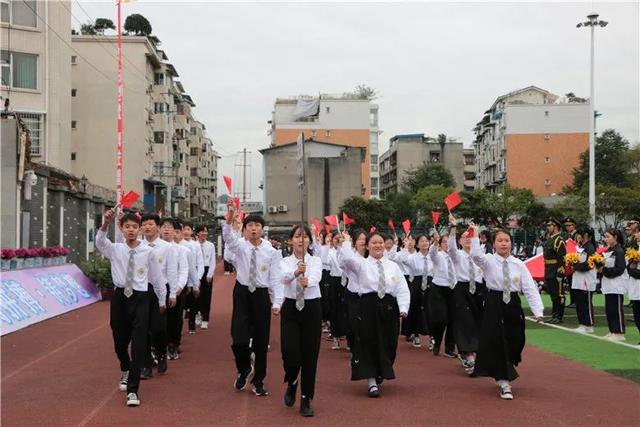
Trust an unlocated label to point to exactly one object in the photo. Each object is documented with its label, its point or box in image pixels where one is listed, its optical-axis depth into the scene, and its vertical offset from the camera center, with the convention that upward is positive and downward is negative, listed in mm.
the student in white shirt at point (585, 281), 13070 -1151
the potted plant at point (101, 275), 19406 -1514
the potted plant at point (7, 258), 13672 -742
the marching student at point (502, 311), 7645 -999
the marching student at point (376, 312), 7609 -993
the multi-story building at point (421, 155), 78188 +7003
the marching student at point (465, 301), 9359 -1124
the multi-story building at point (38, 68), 29344 +6354
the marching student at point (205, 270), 13031 -947
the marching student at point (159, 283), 8008 -742
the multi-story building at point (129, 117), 43938 +6689
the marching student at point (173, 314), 9980 -1331
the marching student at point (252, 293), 7543 -786
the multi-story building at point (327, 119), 67062 +9380
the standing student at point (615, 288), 11906 -1157
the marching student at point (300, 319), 6945 -985
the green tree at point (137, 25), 52719 +14258
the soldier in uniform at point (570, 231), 14198 -263
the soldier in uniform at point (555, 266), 14672 -969
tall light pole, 34000 +5852
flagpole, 24322 +2824
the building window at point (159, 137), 54281 +6118
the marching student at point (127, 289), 7414 -728
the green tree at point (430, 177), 66438 +3830
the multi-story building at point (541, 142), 64625 +6951
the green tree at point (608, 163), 57812 +4520
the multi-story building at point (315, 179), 54094 +2957
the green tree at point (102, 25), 48812 +13221
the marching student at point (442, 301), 10188 -1169
